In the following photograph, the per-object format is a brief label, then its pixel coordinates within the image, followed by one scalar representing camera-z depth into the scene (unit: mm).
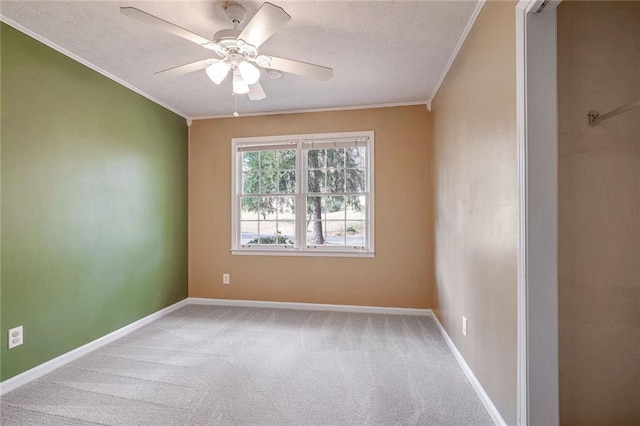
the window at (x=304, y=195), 3826
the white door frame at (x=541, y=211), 1394
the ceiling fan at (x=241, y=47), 1533
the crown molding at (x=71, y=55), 2109
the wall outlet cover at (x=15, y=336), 2096
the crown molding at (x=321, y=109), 3650
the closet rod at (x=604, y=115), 1299
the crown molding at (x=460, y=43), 1944
